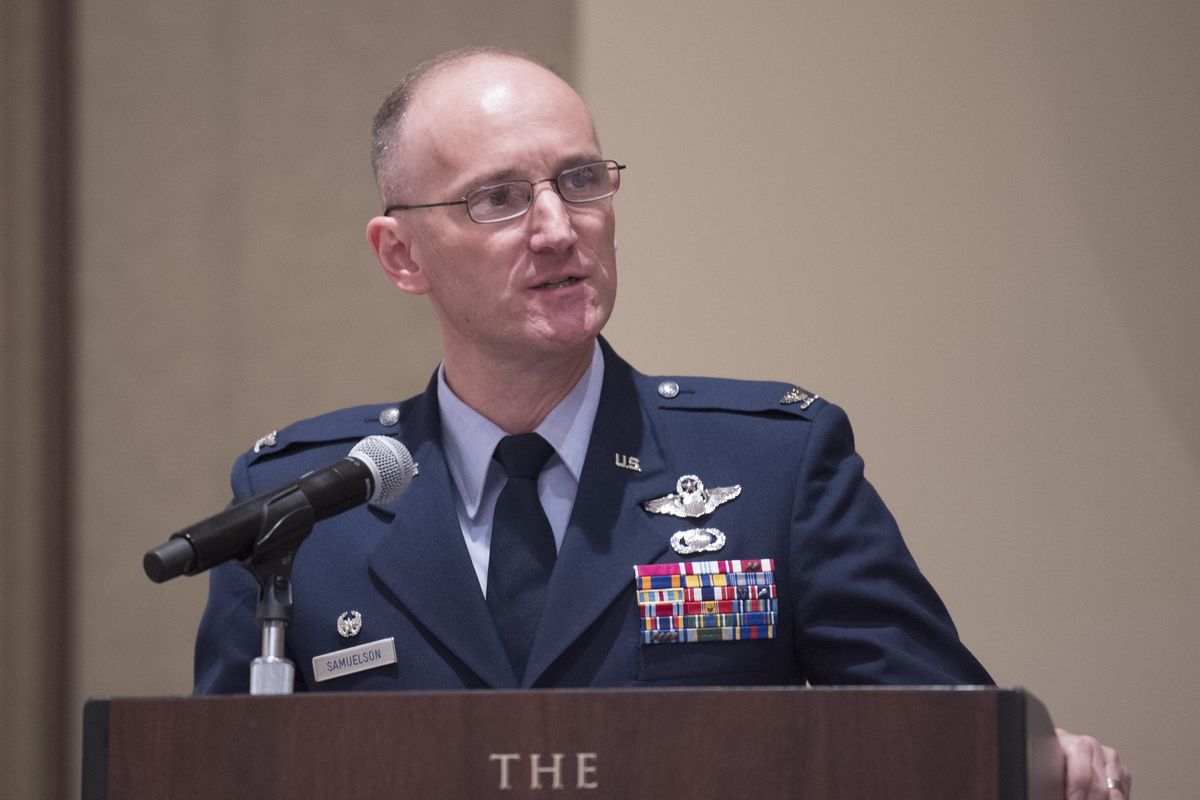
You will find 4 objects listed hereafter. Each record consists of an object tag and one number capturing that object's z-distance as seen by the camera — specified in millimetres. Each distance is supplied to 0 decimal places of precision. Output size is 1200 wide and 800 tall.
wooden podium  5771
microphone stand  5852
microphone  5827
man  6173
